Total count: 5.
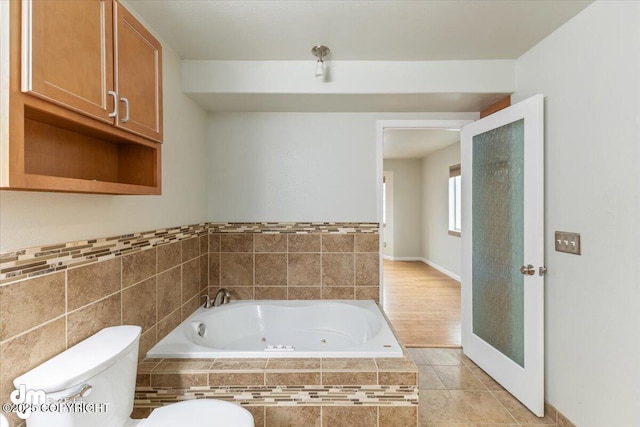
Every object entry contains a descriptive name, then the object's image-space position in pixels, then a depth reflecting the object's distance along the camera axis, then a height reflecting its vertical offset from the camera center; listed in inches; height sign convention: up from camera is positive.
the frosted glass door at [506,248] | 82.1 -11.0
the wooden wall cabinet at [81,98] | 36.0 +15.1
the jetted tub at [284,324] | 98.1 -35.7
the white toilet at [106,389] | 42.5 -25.4
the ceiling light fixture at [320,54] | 87.9 +42.3
